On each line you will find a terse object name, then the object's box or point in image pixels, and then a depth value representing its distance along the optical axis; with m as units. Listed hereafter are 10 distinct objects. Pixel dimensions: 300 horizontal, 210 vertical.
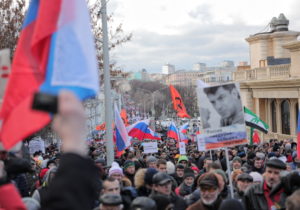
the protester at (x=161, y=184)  5.61
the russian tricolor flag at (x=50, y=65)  2.70
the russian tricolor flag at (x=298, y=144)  8.28
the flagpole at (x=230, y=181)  5.79
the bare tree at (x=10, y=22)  16.31
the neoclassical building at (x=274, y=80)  28.56
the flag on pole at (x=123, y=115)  24.02
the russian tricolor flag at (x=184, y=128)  25.94
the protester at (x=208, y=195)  5.07
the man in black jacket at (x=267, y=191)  5.45
